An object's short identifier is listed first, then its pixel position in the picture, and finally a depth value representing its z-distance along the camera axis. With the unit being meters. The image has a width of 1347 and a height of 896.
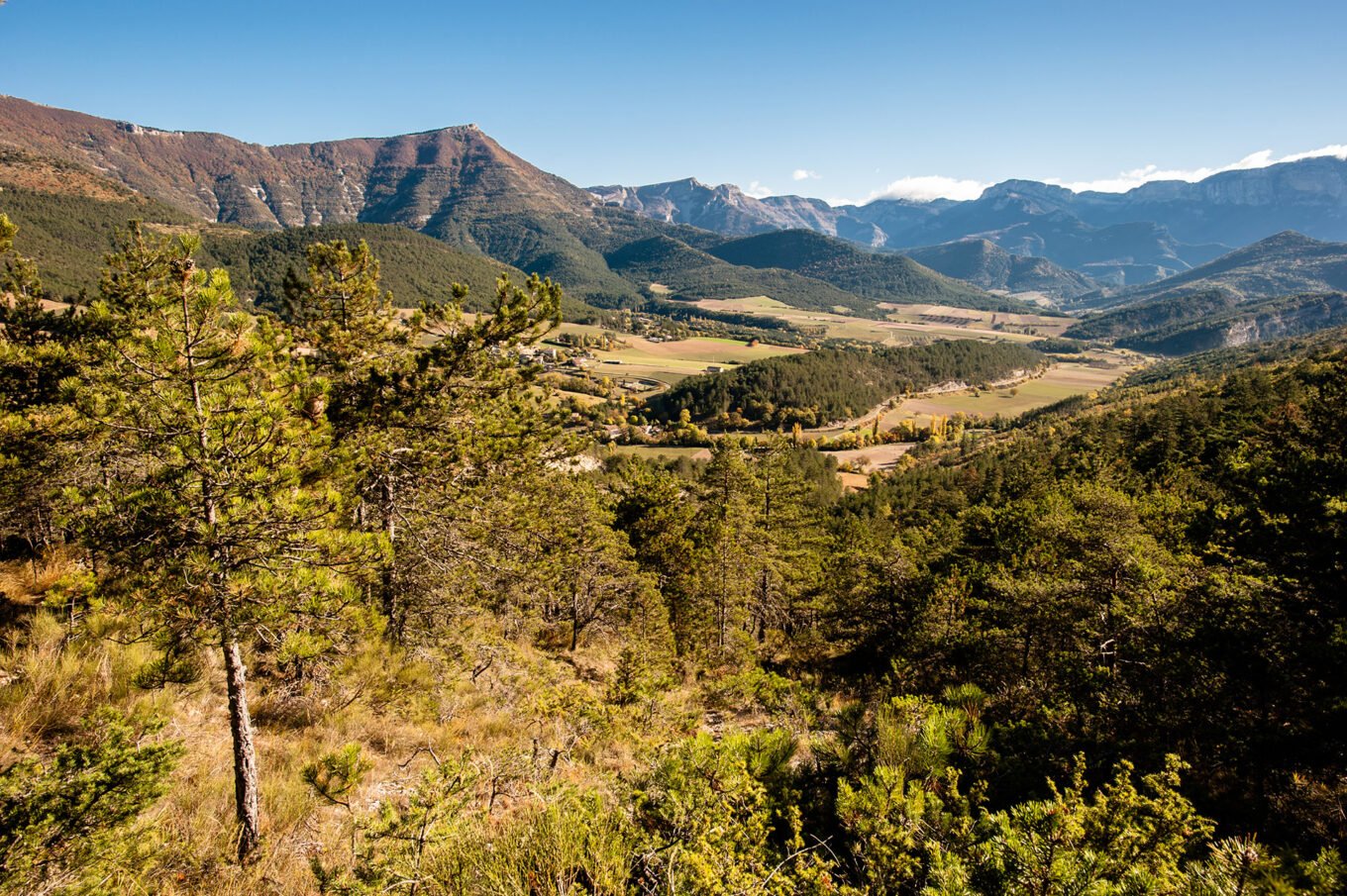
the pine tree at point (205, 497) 5.32
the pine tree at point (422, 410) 12.23
